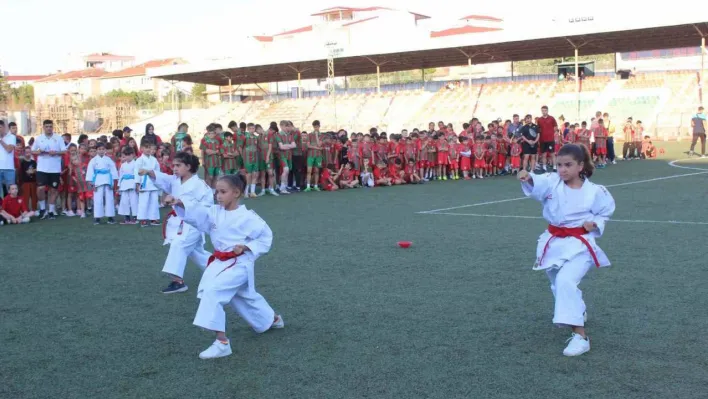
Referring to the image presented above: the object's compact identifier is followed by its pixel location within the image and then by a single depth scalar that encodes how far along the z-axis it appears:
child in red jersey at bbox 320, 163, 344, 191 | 19.50
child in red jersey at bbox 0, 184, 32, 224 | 13.56
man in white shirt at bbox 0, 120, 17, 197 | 13.77
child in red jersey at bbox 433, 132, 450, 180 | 21.56
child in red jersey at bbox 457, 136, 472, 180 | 21.81
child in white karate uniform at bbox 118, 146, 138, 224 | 13.48
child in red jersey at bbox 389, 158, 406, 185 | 20.66
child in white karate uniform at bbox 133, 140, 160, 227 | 12.60
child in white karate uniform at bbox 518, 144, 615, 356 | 5.33
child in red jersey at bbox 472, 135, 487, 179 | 21.88
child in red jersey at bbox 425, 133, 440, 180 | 21.52
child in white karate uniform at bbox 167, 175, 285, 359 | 5.45
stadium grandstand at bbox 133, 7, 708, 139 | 39.81
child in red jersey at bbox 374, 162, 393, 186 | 20.27
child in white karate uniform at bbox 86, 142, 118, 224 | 13.52
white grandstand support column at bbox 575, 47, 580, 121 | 37.97
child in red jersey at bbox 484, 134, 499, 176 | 22.19
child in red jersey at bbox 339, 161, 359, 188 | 19.77
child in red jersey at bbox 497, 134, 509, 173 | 22.44
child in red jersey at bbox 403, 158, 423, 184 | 20.81
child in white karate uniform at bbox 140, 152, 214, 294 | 7.25
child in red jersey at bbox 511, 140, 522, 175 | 22.22
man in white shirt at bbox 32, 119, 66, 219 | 14.45
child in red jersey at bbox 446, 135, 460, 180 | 21.73
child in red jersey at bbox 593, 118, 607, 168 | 25.41
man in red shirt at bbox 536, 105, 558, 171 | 22.03
